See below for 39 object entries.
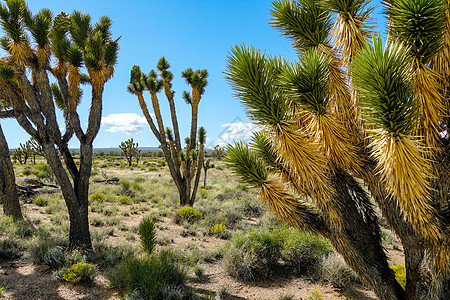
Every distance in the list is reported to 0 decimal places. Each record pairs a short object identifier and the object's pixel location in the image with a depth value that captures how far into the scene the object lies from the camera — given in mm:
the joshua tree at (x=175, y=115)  11773
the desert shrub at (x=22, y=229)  7012
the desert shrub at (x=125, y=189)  15642
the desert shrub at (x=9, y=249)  5801
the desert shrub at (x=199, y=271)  5828
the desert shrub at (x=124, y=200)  13407
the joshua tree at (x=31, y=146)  36062
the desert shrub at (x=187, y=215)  10521
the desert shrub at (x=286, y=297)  4895
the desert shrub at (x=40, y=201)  11367
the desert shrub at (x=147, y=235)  5898
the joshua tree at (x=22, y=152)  37094
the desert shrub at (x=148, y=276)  4484
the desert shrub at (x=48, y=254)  5539
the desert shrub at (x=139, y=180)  22209
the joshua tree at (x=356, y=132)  2221
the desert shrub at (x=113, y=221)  9430
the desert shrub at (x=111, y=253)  6016
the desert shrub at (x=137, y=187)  17247
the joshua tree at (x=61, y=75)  5930
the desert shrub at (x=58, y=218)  8727
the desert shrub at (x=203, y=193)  16209
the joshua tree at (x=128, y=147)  42250
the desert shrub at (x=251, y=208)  12273
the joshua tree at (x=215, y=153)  36806
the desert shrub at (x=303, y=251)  6430
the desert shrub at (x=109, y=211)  10883
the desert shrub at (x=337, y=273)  5512
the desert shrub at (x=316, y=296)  4895
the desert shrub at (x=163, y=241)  7879
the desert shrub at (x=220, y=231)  9133
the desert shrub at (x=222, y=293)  4976
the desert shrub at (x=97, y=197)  12875
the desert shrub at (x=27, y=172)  21330
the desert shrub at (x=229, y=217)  10494
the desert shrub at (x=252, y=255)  5941
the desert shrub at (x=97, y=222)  9234
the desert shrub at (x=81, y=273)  4836
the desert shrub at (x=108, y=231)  8176
